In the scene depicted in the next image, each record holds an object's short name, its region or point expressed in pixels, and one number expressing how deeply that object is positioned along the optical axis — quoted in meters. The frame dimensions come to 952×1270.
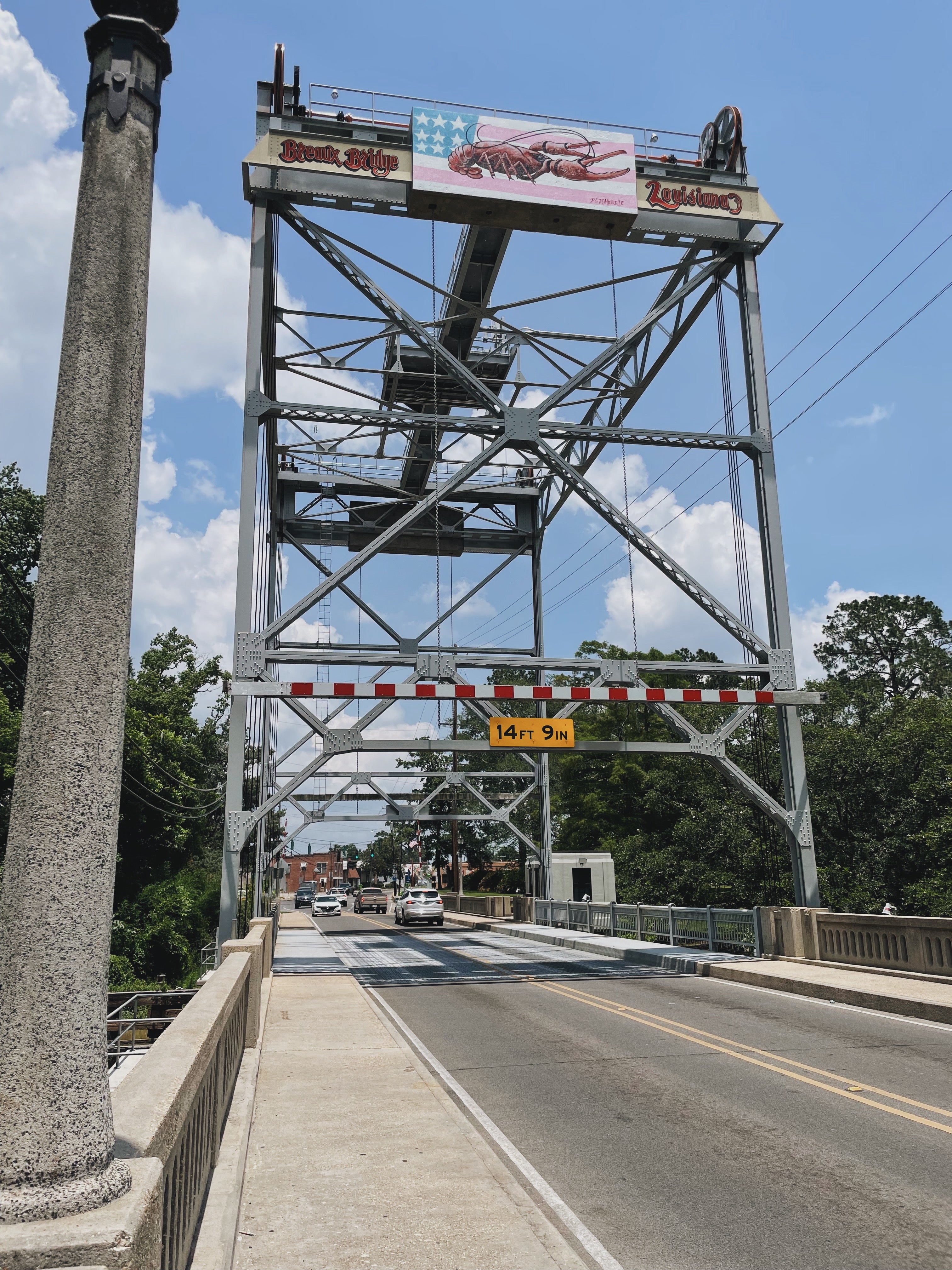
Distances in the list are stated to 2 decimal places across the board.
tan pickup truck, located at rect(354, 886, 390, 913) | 68.62
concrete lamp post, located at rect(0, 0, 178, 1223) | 2.65
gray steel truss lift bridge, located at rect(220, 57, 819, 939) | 18.38
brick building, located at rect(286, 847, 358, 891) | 186.00
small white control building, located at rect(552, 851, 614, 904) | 35.66
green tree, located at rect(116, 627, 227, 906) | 41.22
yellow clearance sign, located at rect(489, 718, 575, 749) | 18.69
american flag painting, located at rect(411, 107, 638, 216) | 19.22
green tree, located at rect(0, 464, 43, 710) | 39.12
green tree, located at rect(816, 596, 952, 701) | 65.06
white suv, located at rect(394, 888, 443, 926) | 43.81
